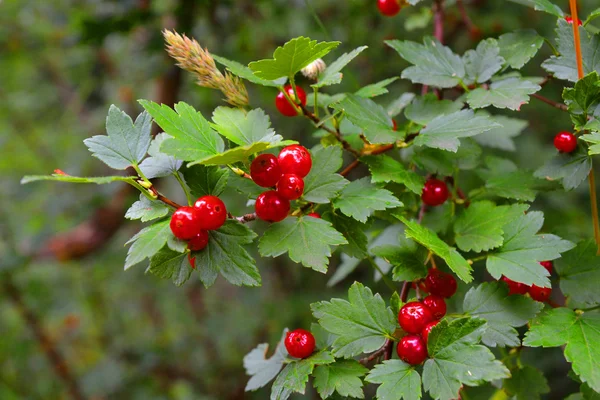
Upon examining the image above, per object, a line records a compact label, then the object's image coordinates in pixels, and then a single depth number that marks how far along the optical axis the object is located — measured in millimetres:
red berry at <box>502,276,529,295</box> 411
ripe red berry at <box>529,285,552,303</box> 411
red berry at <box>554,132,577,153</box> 417
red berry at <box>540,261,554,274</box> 428
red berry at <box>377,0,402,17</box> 480
